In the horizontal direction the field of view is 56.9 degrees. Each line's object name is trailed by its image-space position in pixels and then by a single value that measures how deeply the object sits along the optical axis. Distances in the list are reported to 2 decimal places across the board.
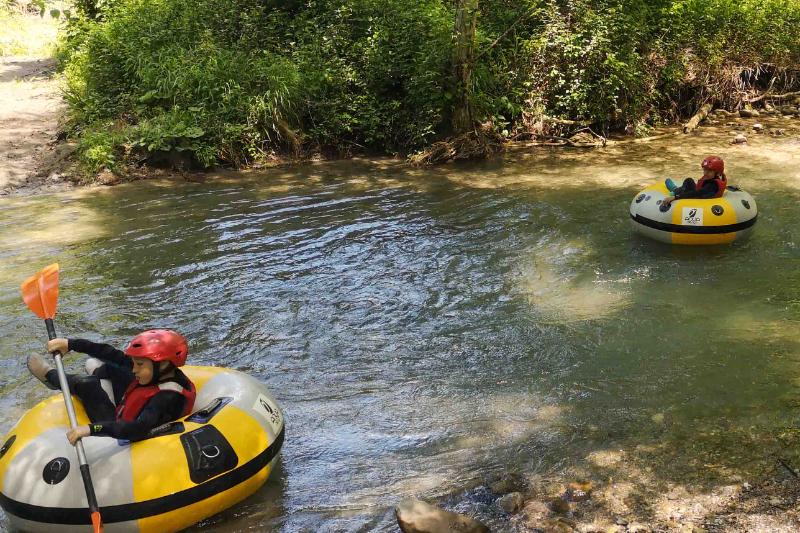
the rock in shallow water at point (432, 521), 3.79
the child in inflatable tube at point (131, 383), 3.99
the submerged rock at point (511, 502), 4.04
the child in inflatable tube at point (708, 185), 7.89
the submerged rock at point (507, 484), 4.23
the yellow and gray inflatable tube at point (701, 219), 7.67
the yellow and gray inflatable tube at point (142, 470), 3.71
